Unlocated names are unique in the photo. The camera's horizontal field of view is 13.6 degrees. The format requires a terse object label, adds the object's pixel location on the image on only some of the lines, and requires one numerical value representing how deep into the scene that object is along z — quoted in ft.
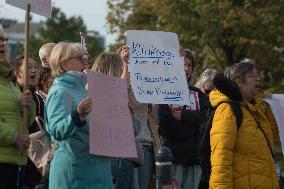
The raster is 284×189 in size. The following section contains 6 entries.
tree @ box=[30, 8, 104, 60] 323.21
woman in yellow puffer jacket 31.99
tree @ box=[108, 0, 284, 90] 151.71
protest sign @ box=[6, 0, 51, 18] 29.98
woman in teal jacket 28.45
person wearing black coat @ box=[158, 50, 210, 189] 41.01
